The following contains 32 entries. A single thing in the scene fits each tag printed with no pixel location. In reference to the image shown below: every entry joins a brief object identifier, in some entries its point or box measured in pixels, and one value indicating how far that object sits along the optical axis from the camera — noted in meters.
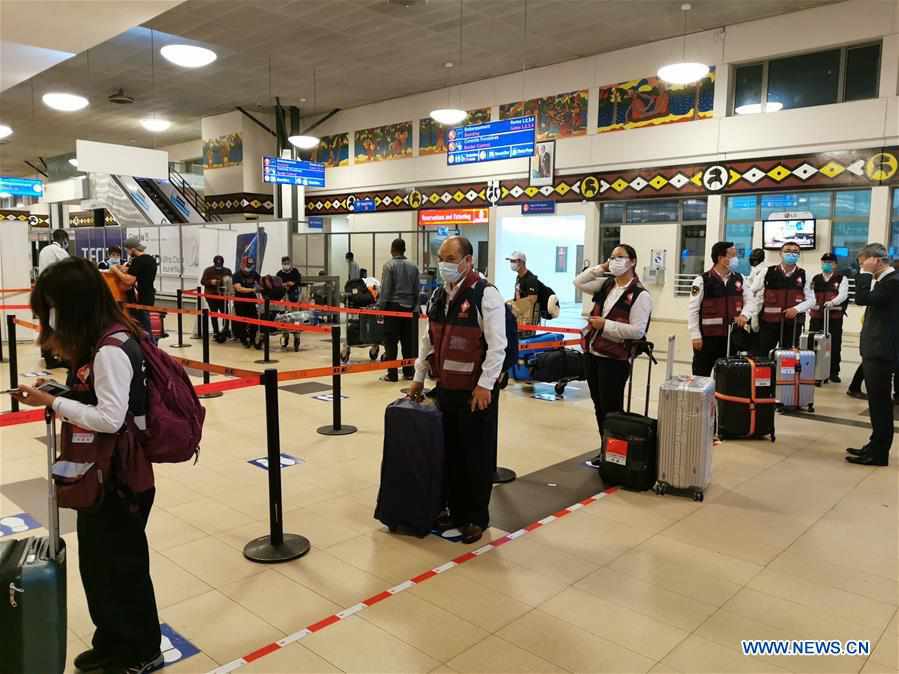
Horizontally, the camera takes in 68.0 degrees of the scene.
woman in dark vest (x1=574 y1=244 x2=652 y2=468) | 4.63
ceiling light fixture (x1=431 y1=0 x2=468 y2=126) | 12.51
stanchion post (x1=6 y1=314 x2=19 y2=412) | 6.39
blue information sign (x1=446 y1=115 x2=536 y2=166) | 11.98
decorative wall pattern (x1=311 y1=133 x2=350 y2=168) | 18.88
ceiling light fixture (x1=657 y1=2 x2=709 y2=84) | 10.00
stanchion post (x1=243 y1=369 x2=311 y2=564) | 3.42
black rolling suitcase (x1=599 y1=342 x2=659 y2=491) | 4.49
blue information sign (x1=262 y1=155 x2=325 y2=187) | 15.45
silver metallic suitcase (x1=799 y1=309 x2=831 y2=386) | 8.41
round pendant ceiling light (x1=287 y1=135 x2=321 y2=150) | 15.34
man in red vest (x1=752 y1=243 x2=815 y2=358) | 7.46
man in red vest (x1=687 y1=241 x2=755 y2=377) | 5.85
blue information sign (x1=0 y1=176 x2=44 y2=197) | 21.53
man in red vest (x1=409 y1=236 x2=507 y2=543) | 3.57
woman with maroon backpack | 2.14
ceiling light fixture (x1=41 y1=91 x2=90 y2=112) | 13.48
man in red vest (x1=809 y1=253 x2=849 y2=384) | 8.76
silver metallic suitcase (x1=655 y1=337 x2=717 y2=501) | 4.35
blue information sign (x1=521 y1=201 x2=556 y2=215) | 14.52
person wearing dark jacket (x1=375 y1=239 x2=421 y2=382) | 8.38
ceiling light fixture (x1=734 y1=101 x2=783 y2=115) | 11.43
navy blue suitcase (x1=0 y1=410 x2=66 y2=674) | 2.08
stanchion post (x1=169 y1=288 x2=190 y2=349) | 10.97
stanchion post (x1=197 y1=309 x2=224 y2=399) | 7.81
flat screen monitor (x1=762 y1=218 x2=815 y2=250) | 11.09
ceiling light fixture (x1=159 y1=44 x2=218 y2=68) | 10.74
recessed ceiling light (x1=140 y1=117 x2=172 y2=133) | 15.64
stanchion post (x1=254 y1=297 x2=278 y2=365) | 9.58
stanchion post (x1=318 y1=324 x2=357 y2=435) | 5.74
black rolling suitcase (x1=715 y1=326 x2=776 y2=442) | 5.73
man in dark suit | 4.91
